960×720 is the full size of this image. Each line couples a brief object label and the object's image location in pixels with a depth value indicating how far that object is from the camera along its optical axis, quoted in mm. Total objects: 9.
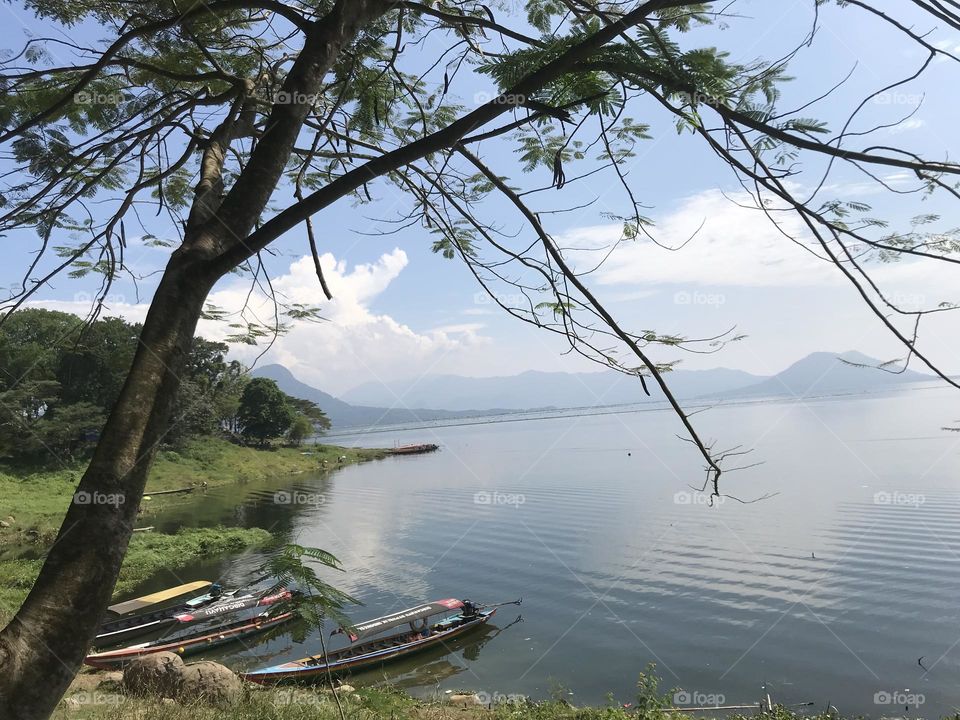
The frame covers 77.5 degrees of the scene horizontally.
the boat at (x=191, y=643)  11641
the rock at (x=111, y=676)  9961
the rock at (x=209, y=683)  7340
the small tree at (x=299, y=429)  61753
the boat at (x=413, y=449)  71000
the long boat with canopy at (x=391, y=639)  10617
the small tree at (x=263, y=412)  57750
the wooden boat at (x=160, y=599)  14258
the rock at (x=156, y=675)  8172
